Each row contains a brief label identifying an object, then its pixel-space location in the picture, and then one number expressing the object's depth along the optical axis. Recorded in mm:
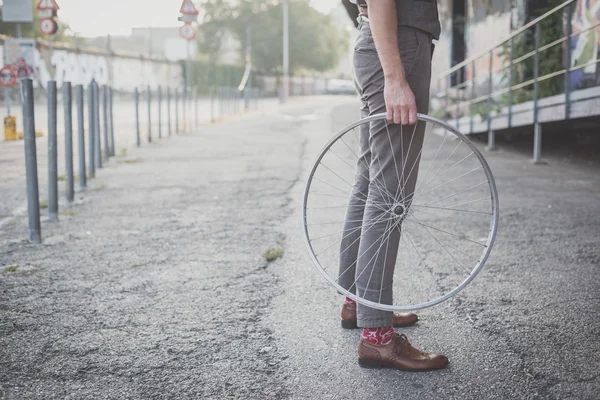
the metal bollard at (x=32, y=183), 4637
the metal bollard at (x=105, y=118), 9188
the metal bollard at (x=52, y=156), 5395
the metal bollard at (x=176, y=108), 15177
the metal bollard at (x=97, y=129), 8289
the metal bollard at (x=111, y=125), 9906
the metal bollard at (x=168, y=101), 14278
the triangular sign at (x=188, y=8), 14914
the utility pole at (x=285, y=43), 54438
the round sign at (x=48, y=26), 13741
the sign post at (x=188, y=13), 14883
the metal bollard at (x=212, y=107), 20455
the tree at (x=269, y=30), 67562
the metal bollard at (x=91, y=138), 7655
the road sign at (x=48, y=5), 13609
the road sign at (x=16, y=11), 9250
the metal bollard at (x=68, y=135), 6145
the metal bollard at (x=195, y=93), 18844
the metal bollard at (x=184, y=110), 15599
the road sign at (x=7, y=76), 13055
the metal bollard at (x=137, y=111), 11797
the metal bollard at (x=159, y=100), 13457
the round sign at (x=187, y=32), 18672
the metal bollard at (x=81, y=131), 6820
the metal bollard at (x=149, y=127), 12628
